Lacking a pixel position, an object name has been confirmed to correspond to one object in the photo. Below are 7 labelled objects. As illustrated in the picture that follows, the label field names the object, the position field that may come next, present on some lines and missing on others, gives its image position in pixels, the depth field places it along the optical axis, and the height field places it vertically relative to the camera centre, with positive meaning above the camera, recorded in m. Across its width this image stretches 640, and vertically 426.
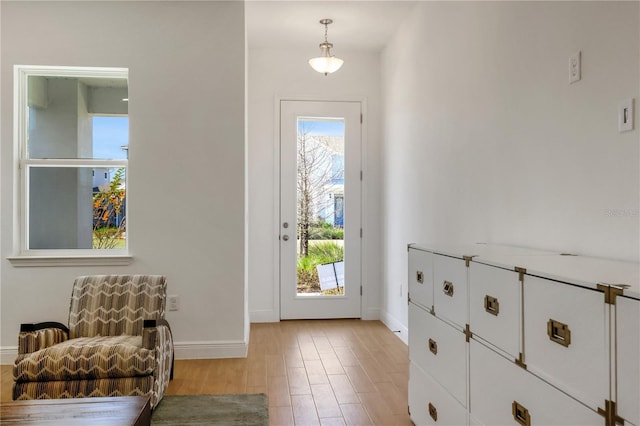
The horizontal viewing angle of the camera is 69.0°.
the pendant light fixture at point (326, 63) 4.14 +1.35
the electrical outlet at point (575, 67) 1.91 +0.61
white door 5.00 +0.05
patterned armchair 2.47 -0.75
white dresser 1.13 -0.39
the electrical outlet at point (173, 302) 3.69 -0.69
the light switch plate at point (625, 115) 1.65 +0.36
